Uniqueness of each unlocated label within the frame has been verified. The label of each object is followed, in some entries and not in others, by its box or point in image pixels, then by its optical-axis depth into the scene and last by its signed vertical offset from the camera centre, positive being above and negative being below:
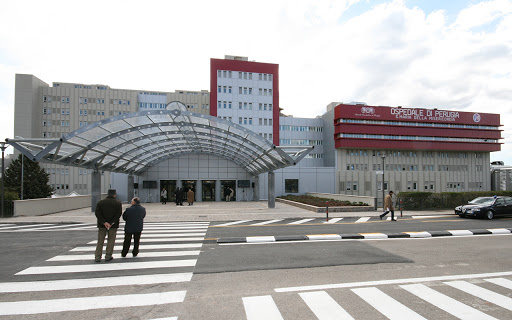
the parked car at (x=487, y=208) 16.61 -1.99
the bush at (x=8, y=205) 18.55 -2.01
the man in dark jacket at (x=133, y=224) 7.76 -1.35
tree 40.31 -0.76
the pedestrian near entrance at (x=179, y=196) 28.44 -2.19
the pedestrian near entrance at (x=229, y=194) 35.47 -2.53
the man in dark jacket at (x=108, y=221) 7.41 -1.21
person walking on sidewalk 16.12 -1.75
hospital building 23.06 +3.76
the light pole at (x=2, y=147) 18.05 +1.72
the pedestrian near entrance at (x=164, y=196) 31.48 -2.44
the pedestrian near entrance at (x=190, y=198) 28.09 -2.35
